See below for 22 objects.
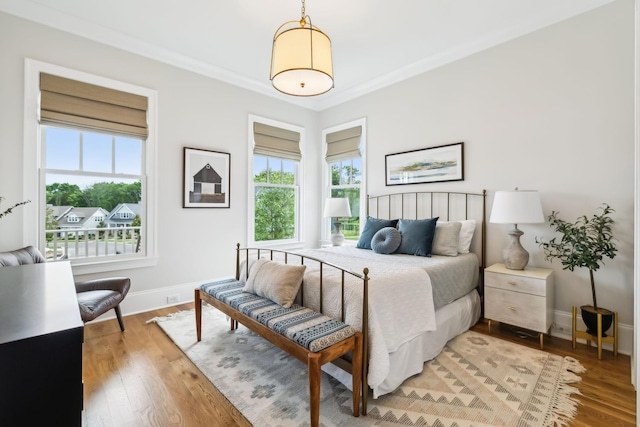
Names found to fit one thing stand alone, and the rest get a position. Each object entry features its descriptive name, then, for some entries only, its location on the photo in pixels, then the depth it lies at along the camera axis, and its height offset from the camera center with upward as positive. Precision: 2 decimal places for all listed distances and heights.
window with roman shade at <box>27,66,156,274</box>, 2.82 +0.48
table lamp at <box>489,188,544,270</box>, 2.57 -0.01
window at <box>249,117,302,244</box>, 4.36 +0.47
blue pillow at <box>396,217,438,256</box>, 3.02 -0.26
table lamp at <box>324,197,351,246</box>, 4.07 +0.03
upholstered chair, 2.26 -0.72
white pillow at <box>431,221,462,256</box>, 3.06 -0.28
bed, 1.80 -0.58
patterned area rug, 1.66 -1.15
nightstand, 2.48 -0.74
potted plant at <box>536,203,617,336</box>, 2.32 -0.27
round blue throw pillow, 3.13 -0.31
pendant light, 1.98 +1.09
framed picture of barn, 3.65 +0.43
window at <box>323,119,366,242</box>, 4.50 +0.69
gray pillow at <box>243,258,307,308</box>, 2.08 -0.52
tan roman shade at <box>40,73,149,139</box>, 2.78 +1.06
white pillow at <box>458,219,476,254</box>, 3.15 -0.24
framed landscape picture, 3.43 +0.60
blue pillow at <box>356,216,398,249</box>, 3.52 -0.21
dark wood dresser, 0.64 -0.37
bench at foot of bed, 1.53 -0.71
